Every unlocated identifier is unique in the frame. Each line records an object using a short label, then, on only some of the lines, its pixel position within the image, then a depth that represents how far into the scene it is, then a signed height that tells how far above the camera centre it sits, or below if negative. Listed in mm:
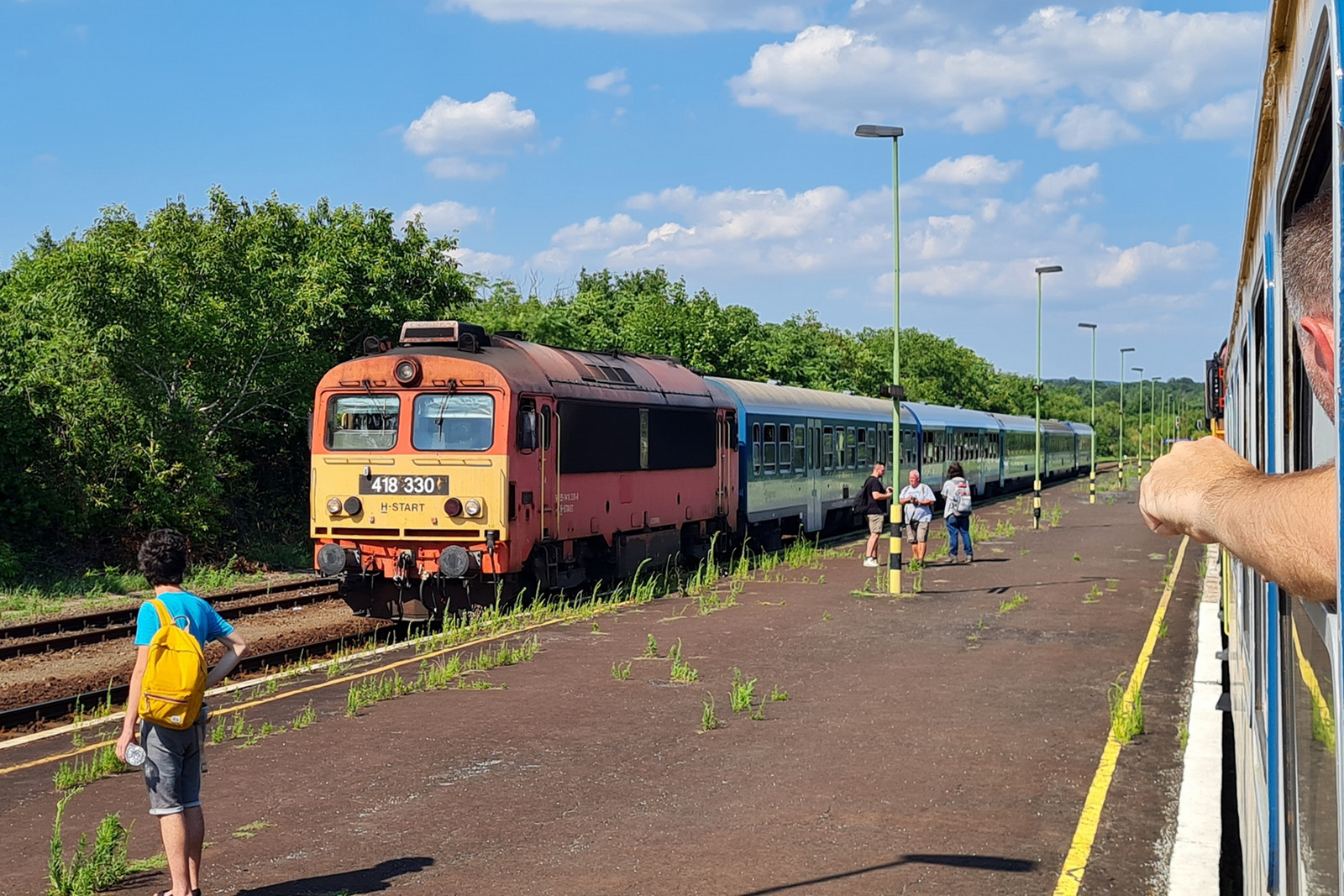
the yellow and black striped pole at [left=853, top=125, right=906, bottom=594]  20234 +3117
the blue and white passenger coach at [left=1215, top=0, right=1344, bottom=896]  1761 -22
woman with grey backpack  23531 -1045
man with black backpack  22734 -1016
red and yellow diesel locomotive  15883 -241
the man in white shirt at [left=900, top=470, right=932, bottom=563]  22125 -1118
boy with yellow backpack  6238 -1236
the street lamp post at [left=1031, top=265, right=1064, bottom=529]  33312 -1726
